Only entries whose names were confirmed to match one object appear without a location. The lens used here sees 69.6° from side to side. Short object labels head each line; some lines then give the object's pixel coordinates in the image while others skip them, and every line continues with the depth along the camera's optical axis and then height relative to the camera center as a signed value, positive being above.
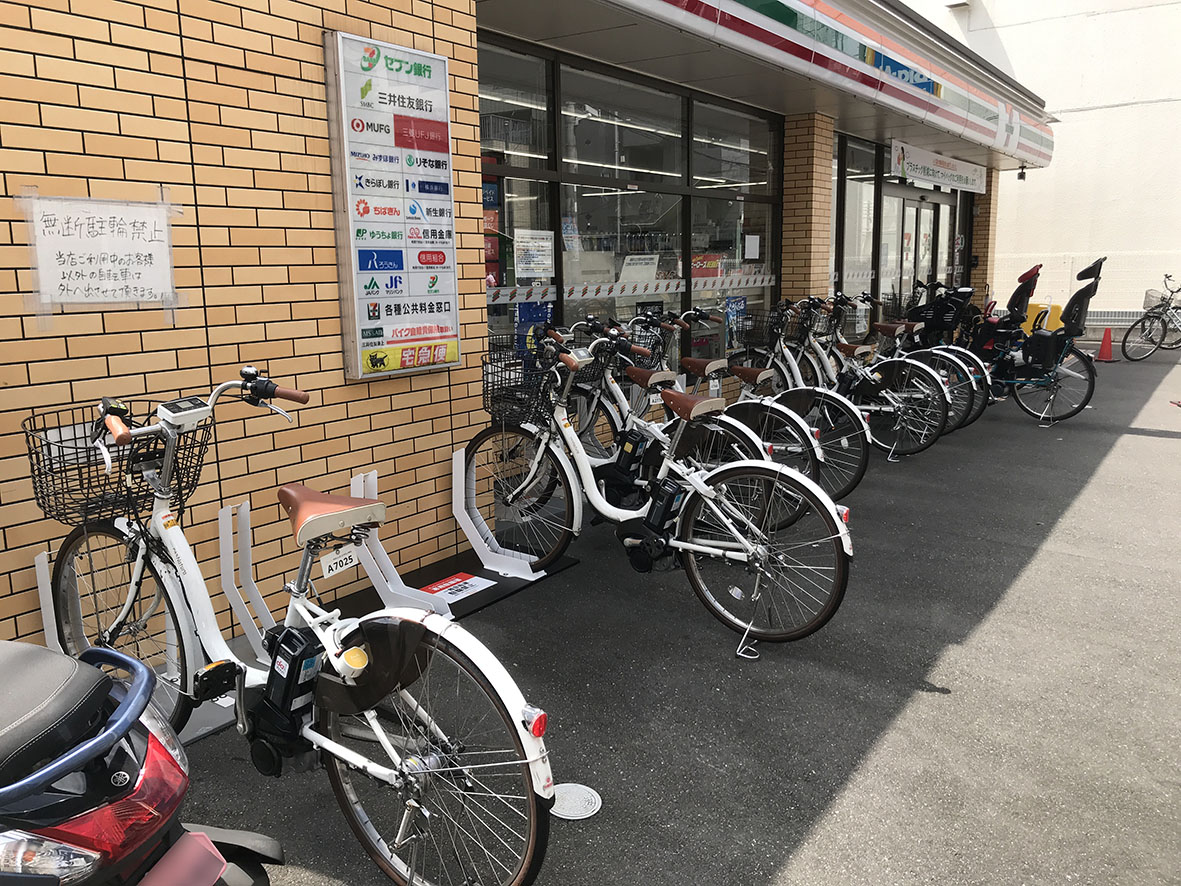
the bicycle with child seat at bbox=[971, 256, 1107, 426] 8.38 -0.59
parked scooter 1.33 -0.79
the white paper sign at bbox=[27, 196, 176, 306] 2.98 +0.19
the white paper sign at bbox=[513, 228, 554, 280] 6.24 +0.34
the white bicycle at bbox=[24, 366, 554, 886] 2.14 -1.02
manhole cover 2.63 -1.58
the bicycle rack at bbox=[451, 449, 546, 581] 4.53 -1.30
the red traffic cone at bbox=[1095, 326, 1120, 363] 14.13 -0.99
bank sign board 3.84 +0.45
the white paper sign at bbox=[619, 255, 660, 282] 7.36 +0.25
